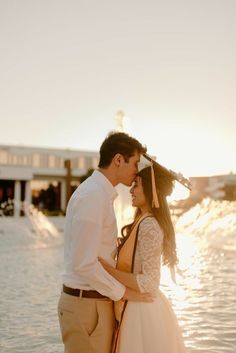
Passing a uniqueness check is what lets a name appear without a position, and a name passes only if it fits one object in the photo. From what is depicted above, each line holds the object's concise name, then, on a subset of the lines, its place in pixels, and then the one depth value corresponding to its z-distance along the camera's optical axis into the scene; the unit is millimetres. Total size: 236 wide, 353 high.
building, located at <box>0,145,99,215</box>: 59688
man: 2770
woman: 2910
